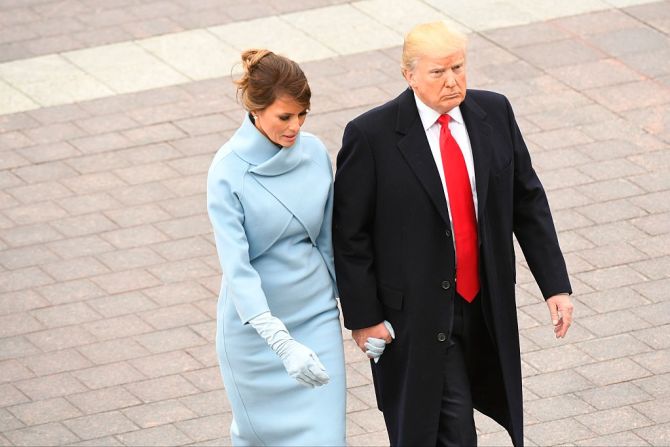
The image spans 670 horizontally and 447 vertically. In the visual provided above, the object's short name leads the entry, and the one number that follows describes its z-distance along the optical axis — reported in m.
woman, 10.18
